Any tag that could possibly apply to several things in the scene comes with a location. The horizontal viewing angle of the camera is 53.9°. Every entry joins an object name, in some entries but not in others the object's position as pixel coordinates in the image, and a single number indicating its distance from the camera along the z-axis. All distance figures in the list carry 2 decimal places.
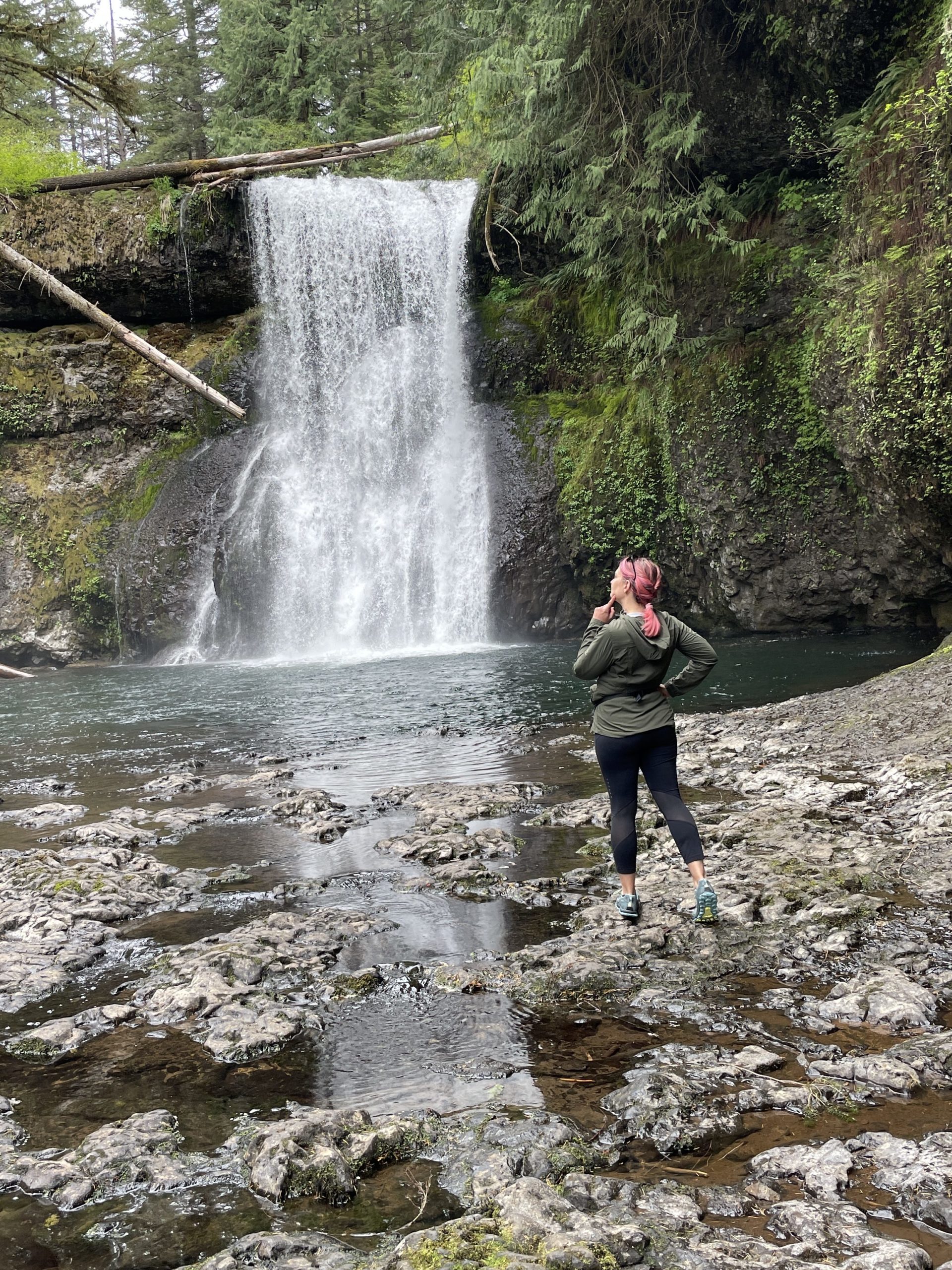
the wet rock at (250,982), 4.07
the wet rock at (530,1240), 2.53
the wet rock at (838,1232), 2.41
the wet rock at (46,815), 7.83
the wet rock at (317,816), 7.20
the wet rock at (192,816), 7.60
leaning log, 21.70
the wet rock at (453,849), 6.12
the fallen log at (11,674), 19.53
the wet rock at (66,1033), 4.01
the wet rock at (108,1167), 3.02
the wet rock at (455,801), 7.36
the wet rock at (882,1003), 3.70
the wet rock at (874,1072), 3.26
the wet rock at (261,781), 8.78
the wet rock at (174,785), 8.81
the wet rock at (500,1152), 2.95
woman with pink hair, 4.95
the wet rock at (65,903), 4.86
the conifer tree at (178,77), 36.62
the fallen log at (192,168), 22.36
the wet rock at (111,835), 7.08
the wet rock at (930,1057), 3.28
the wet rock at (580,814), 7.12
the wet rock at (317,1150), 2.97
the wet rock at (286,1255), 2.62
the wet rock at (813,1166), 2.76
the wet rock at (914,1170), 2.62
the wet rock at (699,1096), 3.15
